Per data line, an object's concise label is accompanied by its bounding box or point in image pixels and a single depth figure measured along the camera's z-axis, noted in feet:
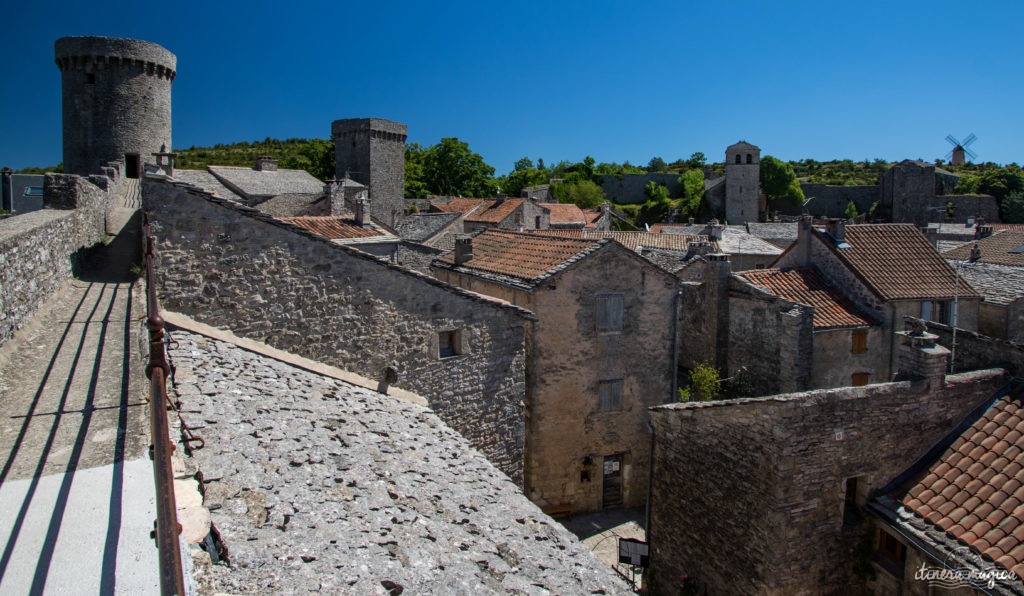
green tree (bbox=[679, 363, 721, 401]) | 59.41
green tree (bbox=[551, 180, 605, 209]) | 292.81
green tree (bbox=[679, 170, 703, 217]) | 289.02
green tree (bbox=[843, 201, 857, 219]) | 264.72
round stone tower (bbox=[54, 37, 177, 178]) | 88.12
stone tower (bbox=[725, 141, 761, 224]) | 265.75
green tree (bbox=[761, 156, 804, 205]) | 286.87
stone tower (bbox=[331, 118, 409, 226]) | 185.37
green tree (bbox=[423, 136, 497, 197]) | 274.98
